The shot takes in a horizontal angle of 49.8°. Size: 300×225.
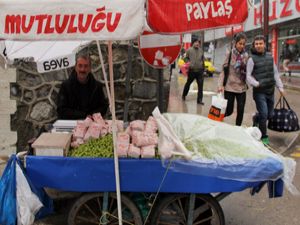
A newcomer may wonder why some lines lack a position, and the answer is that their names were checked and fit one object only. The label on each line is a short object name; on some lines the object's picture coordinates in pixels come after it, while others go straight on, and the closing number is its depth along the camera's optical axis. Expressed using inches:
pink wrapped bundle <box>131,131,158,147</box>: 106.5
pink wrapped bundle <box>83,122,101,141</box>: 111.9
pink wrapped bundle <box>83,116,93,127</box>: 117.7
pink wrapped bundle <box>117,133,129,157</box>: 103.2
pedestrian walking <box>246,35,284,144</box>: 193.9
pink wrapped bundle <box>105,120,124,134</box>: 116.2
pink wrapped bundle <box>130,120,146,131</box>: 116.7
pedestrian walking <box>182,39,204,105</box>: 351.9
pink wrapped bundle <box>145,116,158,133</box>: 115.2
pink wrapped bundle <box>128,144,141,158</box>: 103.0
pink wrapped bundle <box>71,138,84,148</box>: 110.8
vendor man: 153.3
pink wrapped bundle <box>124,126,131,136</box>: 115.3
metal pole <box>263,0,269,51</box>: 380.5
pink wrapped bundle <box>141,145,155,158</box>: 102.3
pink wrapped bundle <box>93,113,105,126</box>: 119.5
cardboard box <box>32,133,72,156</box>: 103.9
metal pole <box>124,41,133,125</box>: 166.9
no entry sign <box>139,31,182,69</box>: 154.0
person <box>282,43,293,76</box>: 642.4
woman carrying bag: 205.5
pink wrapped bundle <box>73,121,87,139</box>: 113.6
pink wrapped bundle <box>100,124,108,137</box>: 113.3
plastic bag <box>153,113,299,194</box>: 101.4
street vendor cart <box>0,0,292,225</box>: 83.6
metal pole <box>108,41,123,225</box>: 99.9
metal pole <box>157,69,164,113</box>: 160.3
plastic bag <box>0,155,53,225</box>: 102.1
